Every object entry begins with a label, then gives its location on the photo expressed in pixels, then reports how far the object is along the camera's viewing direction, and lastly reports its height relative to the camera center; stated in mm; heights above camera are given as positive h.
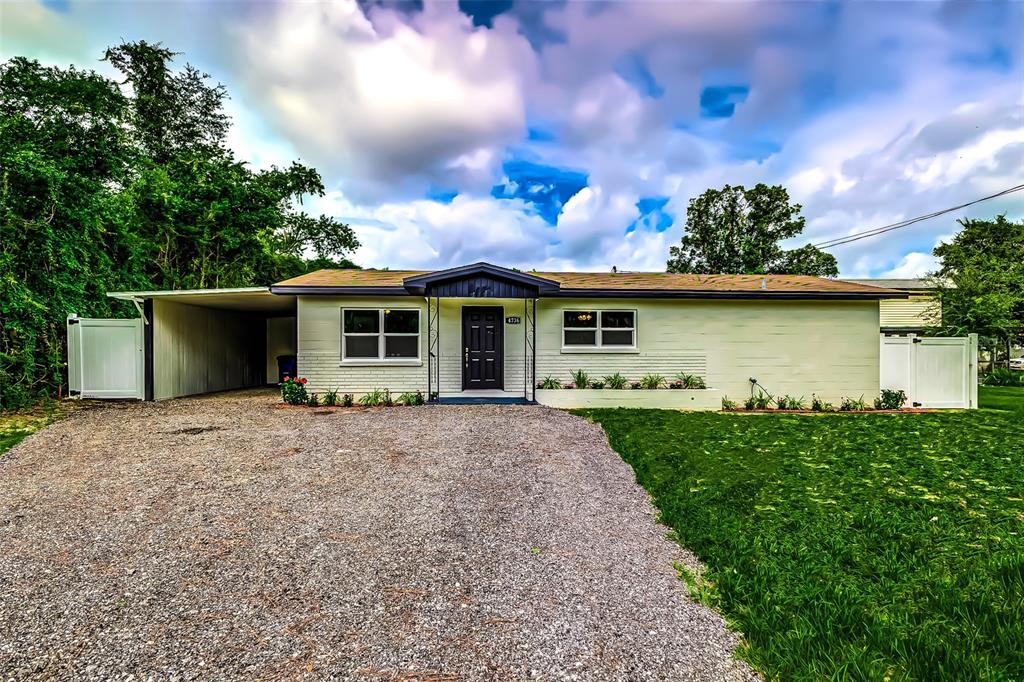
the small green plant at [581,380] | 10547 -1064
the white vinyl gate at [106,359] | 10109 -500
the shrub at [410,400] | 10273 -1474
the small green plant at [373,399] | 10381 -1469
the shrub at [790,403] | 10984 -1700
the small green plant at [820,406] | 10906 -1754
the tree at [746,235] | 28719 +6578
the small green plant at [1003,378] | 15672 -1594
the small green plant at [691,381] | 10813 -1119
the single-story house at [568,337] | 10602 -53
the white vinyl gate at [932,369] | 10922 -872
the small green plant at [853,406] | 10930 -1751
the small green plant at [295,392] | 10111 -1257
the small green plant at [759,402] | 10875 -1657
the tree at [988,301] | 14922 +1131
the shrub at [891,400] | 10945 -1628
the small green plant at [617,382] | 10573 -1115
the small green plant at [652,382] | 10617 -1122
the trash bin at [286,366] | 13656 -909
